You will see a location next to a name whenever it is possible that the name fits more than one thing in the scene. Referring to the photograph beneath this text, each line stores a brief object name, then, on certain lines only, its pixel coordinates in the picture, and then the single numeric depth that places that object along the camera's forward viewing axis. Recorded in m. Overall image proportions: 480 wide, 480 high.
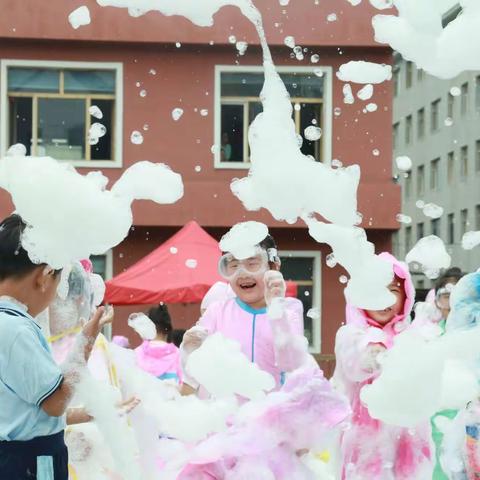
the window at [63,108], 16.20
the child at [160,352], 7.93
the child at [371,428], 4.86
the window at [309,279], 16.25
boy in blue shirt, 3.33
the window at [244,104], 16.14
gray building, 40.97
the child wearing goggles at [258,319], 4.65
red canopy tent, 10.58
